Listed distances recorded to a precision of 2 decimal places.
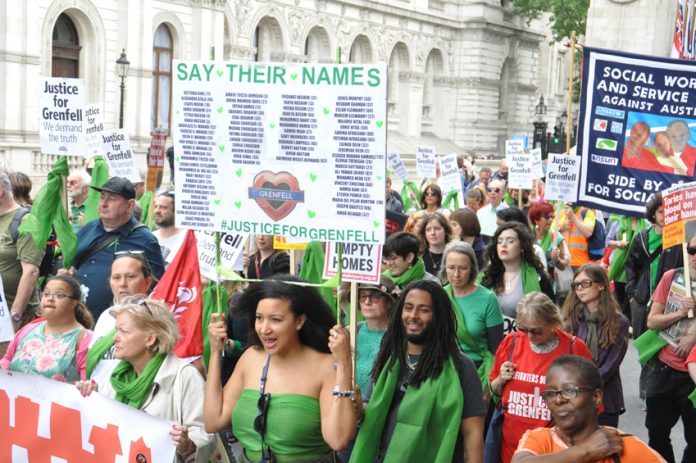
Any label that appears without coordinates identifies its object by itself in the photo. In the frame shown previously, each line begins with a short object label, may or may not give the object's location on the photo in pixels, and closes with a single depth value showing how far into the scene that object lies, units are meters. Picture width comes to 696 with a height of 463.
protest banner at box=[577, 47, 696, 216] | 7.62
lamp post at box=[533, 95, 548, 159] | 44.75
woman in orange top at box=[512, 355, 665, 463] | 3.89
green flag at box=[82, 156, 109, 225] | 9.14
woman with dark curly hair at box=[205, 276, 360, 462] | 4.61
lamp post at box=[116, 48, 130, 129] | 24.77
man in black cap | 7.30
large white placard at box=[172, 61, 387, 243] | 4.70
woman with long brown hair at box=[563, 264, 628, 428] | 6.31
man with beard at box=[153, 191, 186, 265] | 8.60
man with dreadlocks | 4.70
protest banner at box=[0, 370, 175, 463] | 4.95
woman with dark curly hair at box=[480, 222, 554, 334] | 7.50
